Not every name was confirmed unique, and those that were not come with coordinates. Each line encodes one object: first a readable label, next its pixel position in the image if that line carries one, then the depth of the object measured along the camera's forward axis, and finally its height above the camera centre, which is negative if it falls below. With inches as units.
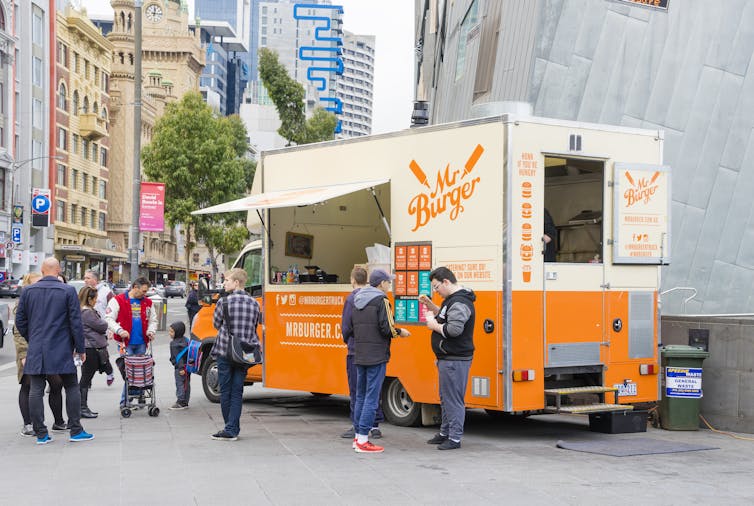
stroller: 478.0 -48.9
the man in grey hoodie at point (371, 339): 378.3 -23.0
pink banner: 1069.8 +72.5
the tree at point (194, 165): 1644.9 +178.4
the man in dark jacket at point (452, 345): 374.3 -24.7
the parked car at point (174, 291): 2829.7 -41.1
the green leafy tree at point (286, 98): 1334.9 +237.4
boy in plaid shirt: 398.0 -26.1
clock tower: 3523.6 +780.3
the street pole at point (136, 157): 952.3 +121.8
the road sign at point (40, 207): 2439.3 +163.6
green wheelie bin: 446.9 -46.3
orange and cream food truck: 397.7 +9.3
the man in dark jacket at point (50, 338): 386.9 -23.9
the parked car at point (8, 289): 1917.3 -27.0
